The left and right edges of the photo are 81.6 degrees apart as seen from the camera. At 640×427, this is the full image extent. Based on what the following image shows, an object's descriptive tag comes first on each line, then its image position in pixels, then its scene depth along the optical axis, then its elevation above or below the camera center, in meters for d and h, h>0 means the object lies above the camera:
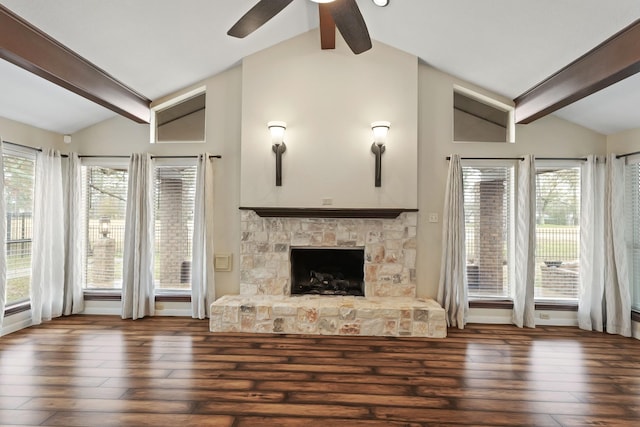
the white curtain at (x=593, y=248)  4.19 -0.26
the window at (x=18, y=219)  4.09 +0.01
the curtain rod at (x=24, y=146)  3.98 +0.83
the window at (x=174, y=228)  4.71 -0.09
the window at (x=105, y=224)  4.78 -0.04
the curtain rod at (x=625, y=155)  4.01 +0.78
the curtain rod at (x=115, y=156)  4.65 +0.81
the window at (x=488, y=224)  4.50 +0.00
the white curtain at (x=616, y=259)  4.05 -0.37
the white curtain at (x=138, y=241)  4.48 -0.25
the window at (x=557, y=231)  4.45 -0.07
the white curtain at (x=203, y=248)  4.48 -0.32
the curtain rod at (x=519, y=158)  4.35 +0.79
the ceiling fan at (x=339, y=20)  2.39 +1.40
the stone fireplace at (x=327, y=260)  4.28 -0.46
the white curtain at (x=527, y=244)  4.29 -0.22
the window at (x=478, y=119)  4.54 +1.30
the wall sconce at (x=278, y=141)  4.19 +0.93
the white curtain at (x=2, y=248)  3.76 -0.29
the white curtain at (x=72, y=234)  4.59 -0.17
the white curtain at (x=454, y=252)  4.30 -0.33
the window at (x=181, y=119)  4.74 +1.32
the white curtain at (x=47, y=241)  4.26 -0.24
